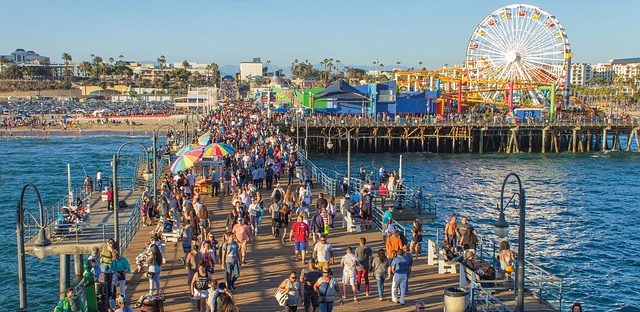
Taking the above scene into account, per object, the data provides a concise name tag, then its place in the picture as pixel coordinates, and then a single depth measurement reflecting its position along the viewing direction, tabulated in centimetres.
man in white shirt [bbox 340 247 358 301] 1229
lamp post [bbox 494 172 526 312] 1052
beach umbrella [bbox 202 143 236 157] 2217
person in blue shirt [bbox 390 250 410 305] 1191
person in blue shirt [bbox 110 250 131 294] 1231
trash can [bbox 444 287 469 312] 1066
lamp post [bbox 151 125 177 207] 1829
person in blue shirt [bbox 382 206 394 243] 1639
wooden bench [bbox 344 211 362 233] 1794
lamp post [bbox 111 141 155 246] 1425
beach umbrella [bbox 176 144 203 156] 2232
